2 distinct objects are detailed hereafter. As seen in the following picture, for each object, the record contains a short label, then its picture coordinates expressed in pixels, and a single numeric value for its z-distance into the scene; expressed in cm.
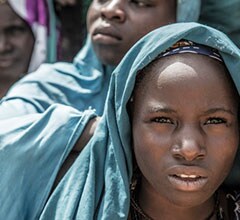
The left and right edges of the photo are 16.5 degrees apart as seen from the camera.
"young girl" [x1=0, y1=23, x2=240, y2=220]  245
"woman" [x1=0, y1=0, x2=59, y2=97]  442
